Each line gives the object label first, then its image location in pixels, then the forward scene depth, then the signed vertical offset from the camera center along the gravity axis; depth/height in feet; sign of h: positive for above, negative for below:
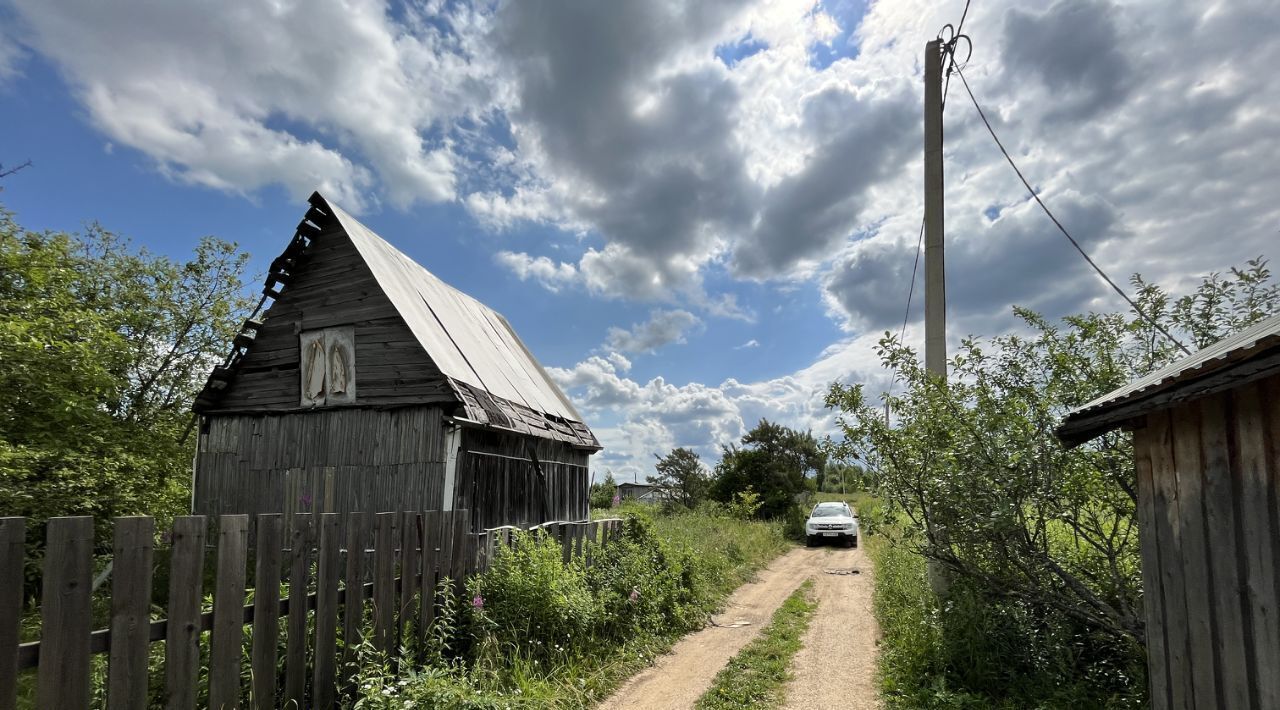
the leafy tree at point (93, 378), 34.81 +4.47
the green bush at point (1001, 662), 19.51 -7.19
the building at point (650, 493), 103.60 -8.72
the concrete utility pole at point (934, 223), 29.04 +10.35
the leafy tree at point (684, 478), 100.58 -4.96
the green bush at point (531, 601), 22.90 -5.62
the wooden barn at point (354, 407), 31.14 +2.08
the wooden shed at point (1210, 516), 10.39 -1.31
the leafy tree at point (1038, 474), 19.65 -0.91
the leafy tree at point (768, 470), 93.40 -3.55
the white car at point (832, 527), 72.38 -9.08
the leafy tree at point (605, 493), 116.06 -8.67
